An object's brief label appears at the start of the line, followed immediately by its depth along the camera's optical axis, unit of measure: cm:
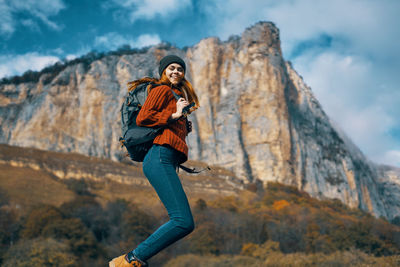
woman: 255
